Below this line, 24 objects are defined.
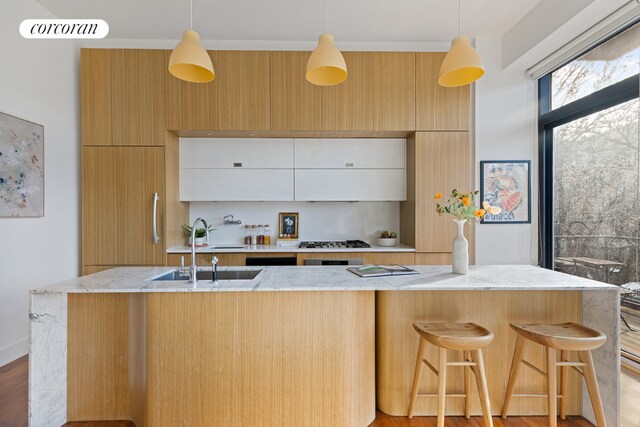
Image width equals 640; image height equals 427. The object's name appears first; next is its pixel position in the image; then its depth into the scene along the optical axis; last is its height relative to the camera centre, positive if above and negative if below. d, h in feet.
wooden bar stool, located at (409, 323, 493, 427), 5.27 -2.13
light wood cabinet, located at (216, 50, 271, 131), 10.73 +4.10
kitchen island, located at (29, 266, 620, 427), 5.64 -2.27
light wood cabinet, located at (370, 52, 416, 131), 10.89 +4.21
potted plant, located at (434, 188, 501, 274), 6.57 -0.20
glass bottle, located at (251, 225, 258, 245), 12.58 -0.80
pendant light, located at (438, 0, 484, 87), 6.04 +2.88
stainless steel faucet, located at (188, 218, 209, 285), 5.85 -1.06
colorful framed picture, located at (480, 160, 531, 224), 11.44 +0.89
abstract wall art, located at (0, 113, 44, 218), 8.44 +1.27
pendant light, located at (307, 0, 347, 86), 6.07 +2.93
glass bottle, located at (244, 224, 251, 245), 12.62 -0.76
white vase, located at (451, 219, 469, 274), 6.67 -0.77
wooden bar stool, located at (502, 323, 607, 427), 5.24 -2.29
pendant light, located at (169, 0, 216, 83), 5.93 +2.93
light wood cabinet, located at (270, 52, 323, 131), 10.82 +3.93
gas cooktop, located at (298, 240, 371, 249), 11.24 -1.08
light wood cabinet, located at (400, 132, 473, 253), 11.01 +1.22
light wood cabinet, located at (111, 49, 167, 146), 10.57 +3.84
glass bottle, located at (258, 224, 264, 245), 12.57 -0.80
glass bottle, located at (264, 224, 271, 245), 12.59 -0.80
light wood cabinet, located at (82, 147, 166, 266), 10.64 +0.37
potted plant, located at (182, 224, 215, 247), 12.00 -0.73
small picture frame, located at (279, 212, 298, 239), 12.78 -0.38
